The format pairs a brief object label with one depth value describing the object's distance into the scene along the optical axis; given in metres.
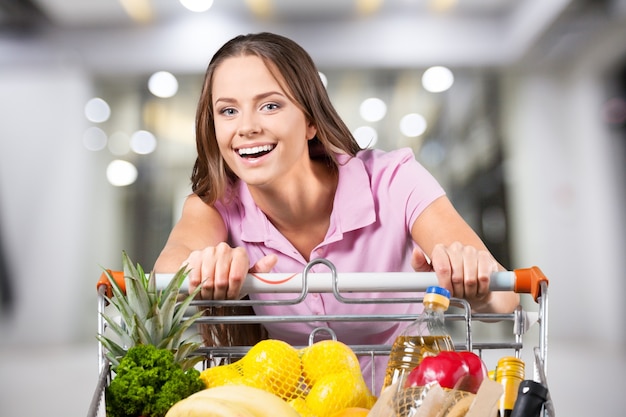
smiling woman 2.00
